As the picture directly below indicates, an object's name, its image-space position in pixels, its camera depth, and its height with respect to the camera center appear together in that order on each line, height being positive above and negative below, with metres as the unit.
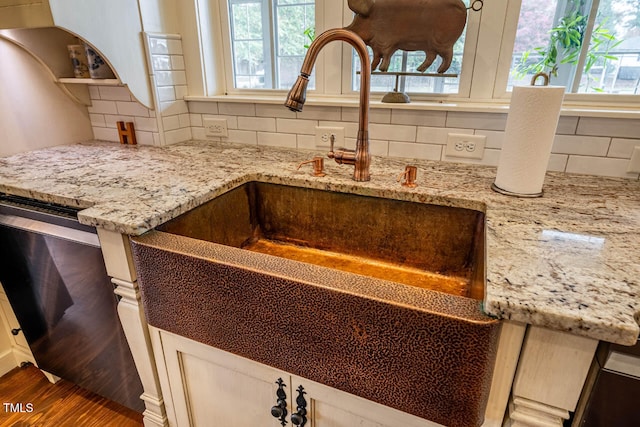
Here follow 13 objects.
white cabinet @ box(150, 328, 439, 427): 0.75 -0.69
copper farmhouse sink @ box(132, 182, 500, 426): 0.58 -0.42
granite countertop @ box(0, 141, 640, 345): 0.54 -0.30
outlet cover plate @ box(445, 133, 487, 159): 1.21 -0.22
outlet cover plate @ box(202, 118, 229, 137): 1.60 -0.22
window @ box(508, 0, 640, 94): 1.06 +0.09
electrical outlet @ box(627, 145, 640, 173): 1.05 -0.23
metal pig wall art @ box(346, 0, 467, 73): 1.13 +0.15
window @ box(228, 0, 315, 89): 1.45 +0.14
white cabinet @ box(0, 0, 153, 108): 1.05 +0.14
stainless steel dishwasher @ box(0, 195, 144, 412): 0.97 -0.62
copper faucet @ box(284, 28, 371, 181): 0.96 -0.05
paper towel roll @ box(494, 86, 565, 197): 0.86 -0.14
